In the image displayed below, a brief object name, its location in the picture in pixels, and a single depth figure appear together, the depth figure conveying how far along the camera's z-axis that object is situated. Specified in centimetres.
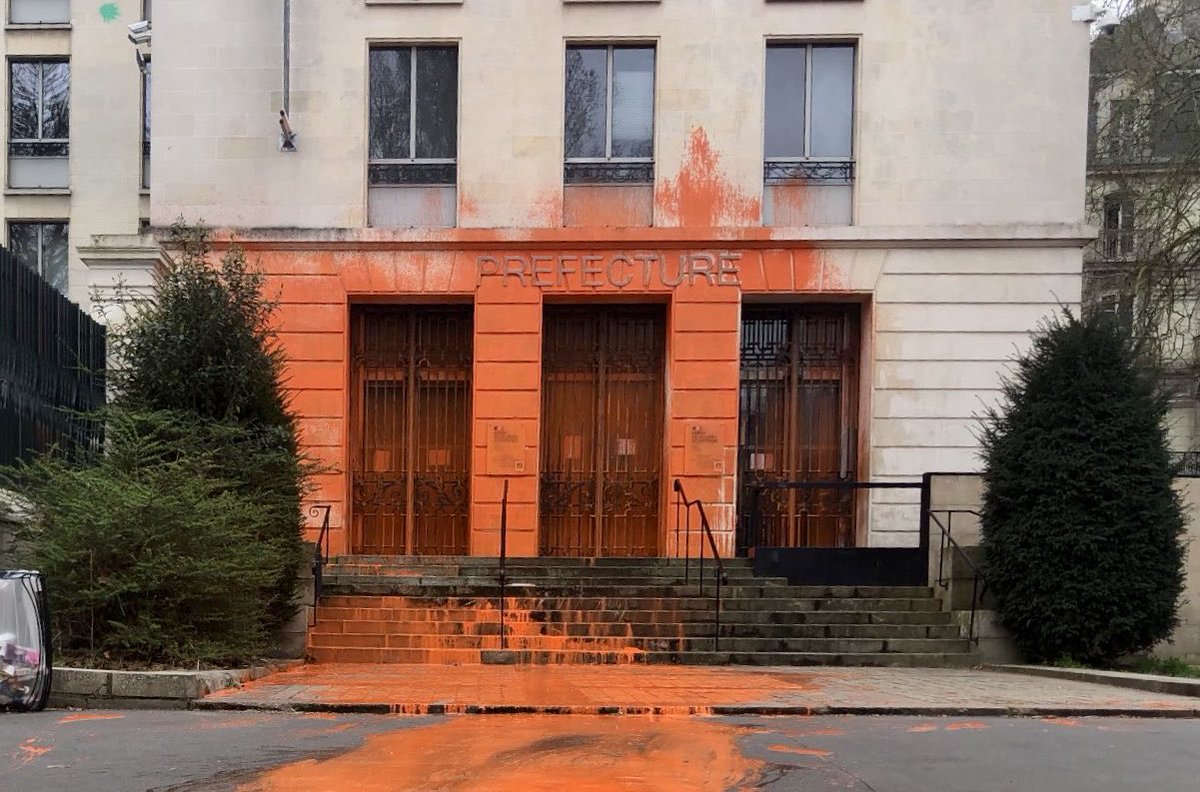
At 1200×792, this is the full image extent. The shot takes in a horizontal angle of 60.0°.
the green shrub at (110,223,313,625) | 1047
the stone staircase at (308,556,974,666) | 1149
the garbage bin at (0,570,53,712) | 781
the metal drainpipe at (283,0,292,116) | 1539
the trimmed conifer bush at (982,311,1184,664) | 1116
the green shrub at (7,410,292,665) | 900
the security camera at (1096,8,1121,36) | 1612
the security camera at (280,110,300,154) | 1531
